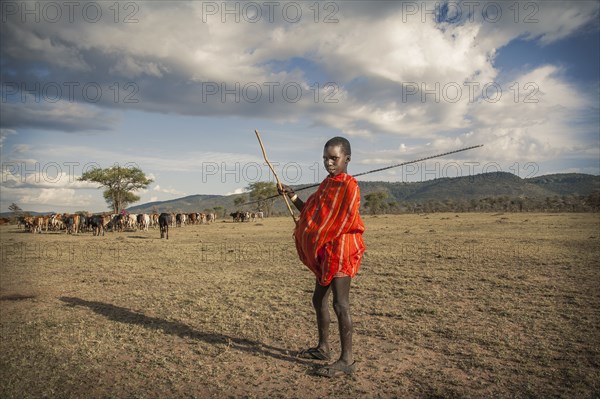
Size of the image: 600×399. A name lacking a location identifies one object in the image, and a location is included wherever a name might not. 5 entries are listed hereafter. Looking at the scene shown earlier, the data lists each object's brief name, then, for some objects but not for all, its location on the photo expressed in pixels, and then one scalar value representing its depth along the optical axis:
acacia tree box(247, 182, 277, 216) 80.31
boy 3.49
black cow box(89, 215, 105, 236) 26.08
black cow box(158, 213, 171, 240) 22.50
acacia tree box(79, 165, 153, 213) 48.66
